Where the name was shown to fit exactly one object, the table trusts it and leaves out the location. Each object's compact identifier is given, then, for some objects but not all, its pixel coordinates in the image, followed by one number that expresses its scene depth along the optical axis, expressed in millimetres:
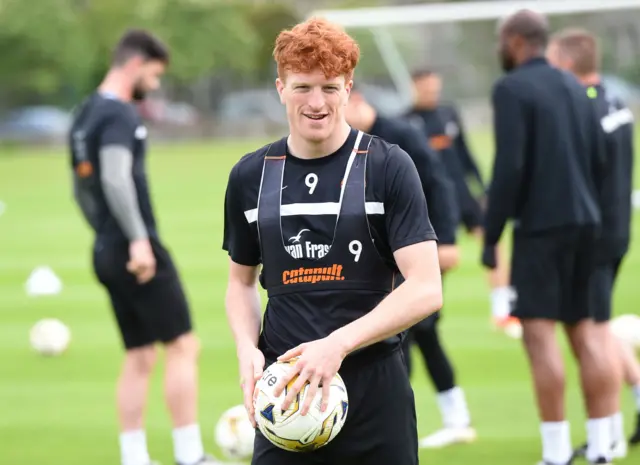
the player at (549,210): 12133
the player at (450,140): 24687
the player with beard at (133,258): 13141
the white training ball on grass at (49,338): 20703
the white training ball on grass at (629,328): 17406
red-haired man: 7180
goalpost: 43719
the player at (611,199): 12781
